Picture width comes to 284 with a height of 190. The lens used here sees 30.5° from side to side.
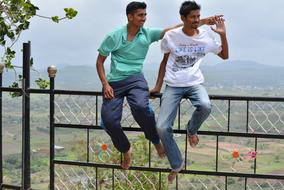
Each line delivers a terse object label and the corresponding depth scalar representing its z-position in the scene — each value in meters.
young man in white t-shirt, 3.62
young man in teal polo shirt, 3.77
